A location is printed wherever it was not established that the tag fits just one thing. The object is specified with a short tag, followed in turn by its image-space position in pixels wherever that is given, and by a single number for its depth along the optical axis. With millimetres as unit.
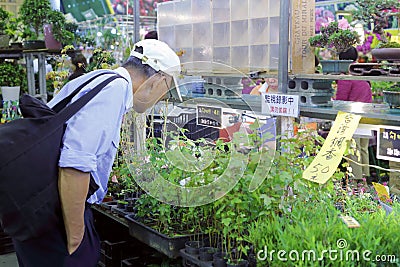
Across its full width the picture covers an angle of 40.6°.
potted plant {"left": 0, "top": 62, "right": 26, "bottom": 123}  4621
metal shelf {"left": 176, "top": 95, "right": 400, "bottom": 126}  2070
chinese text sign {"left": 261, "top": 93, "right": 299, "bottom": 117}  2312
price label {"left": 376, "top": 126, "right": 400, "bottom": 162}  2095
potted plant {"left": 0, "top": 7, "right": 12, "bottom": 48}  4914
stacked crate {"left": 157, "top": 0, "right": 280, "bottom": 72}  2500
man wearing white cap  1809
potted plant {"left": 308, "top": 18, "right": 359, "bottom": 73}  2352
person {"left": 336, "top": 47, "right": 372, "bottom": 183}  4875
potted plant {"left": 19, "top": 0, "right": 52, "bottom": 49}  4918
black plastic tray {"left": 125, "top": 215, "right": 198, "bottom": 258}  2258
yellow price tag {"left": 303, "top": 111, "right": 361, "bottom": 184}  1979
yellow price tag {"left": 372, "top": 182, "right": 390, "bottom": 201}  2462
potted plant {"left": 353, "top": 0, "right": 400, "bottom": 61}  2436
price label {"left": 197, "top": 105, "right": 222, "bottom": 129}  2180
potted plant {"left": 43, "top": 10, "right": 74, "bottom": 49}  4906
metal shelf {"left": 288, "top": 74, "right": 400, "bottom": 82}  2074
